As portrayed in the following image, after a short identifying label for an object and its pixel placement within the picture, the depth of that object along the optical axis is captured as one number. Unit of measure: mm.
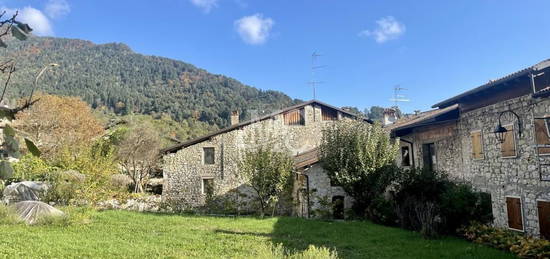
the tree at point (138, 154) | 30203
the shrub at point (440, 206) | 12672
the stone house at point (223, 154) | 24188
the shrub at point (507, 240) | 9148
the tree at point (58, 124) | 26922
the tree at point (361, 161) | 17484
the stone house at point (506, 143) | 10141
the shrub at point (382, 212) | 16000
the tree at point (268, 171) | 18828
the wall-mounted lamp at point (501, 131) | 10883
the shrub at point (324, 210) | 18631
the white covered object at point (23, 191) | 17812
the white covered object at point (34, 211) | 13562
